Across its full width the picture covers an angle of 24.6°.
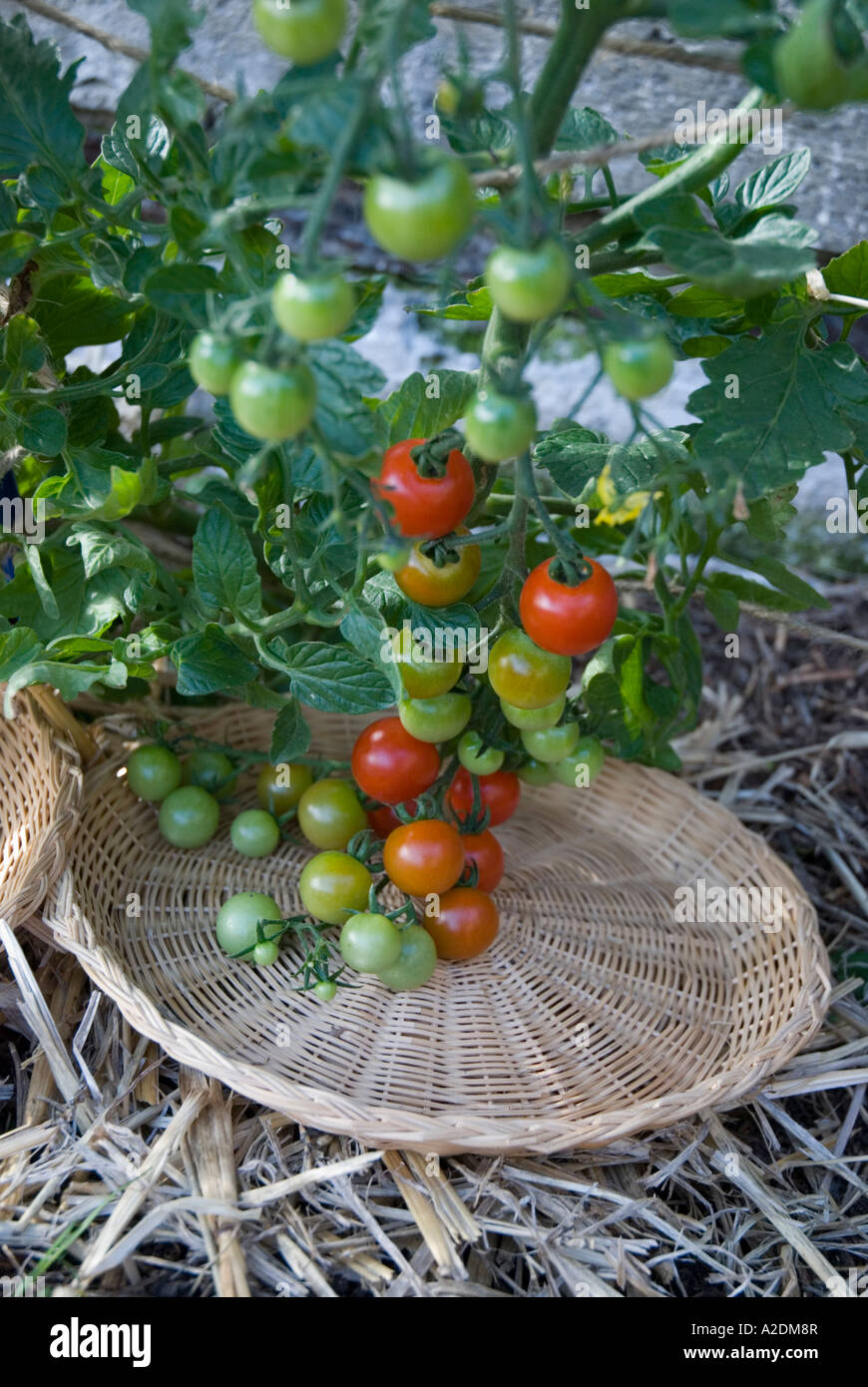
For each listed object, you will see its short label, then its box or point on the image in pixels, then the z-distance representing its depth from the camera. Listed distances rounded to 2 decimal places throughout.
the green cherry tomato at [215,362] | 0.54
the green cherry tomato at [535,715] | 0.67
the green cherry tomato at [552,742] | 0.70
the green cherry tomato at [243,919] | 0.70
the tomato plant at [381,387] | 0.53
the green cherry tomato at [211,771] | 0.75
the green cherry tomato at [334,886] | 0.70
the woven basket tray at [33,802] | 0.67
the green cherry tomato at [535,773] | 0.73
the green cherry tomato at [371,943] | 0.67
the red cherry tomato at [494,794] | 0.73
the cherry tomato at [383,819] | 0.74
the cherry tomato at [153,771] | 0.74
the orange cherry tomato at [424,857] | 0.69
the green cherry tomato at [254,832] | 0.74
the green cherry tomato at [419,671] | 0.64
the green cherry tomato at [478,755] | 0.70
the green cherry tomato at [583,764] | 0.72
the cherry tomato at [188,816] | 0.74
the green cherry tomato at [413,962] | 0.69
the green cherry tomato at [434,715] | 0.67
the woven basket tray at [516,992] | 0.65
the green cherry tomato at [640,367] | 0.53
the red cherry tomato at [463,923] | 0.71
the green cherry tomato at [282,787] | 0.75
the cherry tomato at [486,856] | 0.72
